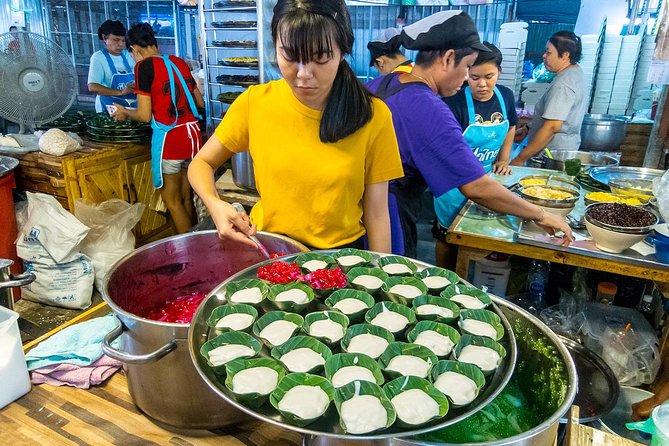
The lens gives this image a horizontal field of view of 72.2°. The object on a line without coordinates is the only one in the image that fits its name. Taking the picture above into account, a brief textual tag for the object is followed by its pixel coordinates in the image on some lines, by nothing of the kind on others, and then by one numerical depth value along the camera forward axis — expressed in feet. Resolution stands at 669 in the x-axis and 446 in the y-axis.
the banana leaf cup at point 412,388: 2.91
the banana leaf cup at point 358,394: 2.90
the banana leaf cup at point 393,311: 3.65
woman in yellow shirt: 4.56
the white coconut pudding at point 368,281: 4.19
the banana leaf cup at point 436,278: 4.25
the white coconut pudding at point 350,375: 3.18
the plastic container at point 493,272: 9.18
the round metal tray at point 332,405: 2.71
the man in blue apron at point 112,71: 17.12
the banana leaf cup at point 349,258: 4.56
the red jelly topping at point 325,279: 4.12
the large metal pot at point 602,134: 15.80
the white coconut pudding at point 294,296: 3.89
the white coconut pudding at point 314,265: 4.38
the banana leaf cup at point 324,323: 3.50
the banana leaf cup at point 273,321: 3.49
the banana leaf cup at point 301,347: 3.28
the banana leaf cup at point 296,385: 2.78
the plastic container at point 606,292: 8.48
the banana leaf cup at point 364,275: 4.17
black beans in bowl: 6.51
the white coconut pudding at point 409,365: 3.24
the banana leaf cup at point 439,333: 3.45
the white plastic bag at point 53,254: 10.14
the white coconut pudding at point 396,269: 4.50
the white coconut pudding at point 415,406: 2.81
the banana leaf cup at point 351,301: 3.81
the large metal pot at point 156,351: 3.56
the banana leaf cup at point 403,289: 4.07
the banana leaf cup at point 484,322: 3.56
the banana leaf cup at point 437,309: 3.76
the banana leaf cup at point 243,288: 3.89
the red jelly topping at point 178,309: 5.08
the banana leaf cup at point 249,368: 2.89
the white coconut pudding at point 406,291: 4.09
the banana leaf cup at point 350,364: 3.21
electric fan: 10.93
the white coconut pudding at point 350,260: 4.58
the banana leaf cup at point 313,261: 4.39
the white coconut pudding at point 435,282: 4.25
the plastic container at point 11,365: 4.10
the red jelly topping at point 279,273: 4.21
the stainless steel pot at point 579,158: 11.39
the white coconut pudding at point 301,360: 3.23
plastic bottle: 9.00
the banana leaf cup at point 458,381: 2.97
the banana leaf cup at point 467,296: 3.95
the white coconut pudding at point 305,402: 2.81
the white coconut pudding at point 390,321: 3.67
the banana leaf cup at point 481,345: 3.23
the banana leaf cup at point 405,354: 3.24
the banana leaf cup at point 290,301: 3.87
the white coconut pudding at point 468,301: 3.92
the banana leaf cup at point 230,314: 3.56
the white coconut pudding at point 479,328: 3.57
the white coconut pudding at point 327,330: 3.53
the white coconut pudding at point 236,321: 3.57
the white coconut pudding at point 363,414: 2.74
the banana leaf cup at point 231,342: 3.24
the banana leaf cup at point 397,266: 4.50
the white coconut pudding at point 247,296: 3.89
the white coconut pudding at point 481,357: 3.24
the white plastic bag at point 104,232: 11.23
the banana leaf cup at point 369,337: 3.43
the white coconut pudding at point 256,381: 2.96
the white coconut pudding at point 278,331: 3.51
